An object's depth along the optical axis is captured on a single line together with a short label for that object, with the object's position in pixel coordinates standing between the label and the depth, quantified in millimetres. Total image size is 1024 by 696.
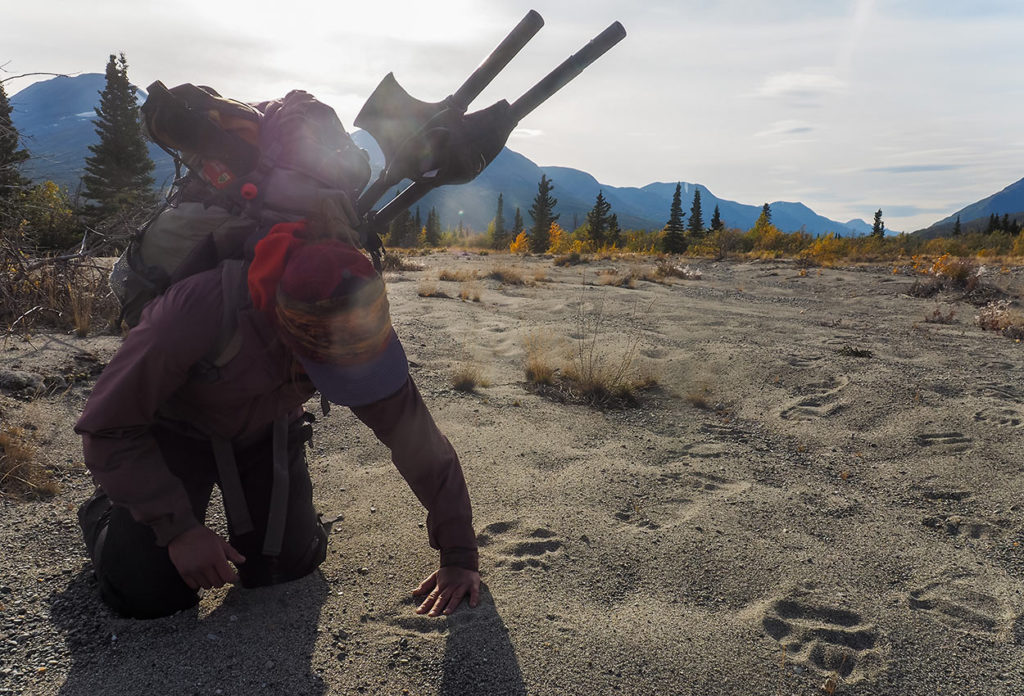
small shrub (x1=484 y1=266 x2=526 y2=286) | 10484
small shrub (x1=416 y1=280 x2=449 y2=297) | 8289
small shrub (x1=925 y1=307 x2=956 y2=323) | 6814
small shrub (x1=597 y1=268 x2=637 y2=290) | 10422
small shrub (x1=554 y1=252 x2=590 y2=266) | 16534
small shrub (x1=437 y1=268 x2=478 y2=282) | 10711
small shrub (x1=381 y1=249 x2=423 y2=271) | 12894
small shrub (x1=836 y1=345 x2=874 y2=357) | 4777
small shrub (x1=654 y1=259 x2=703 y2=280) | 12495
